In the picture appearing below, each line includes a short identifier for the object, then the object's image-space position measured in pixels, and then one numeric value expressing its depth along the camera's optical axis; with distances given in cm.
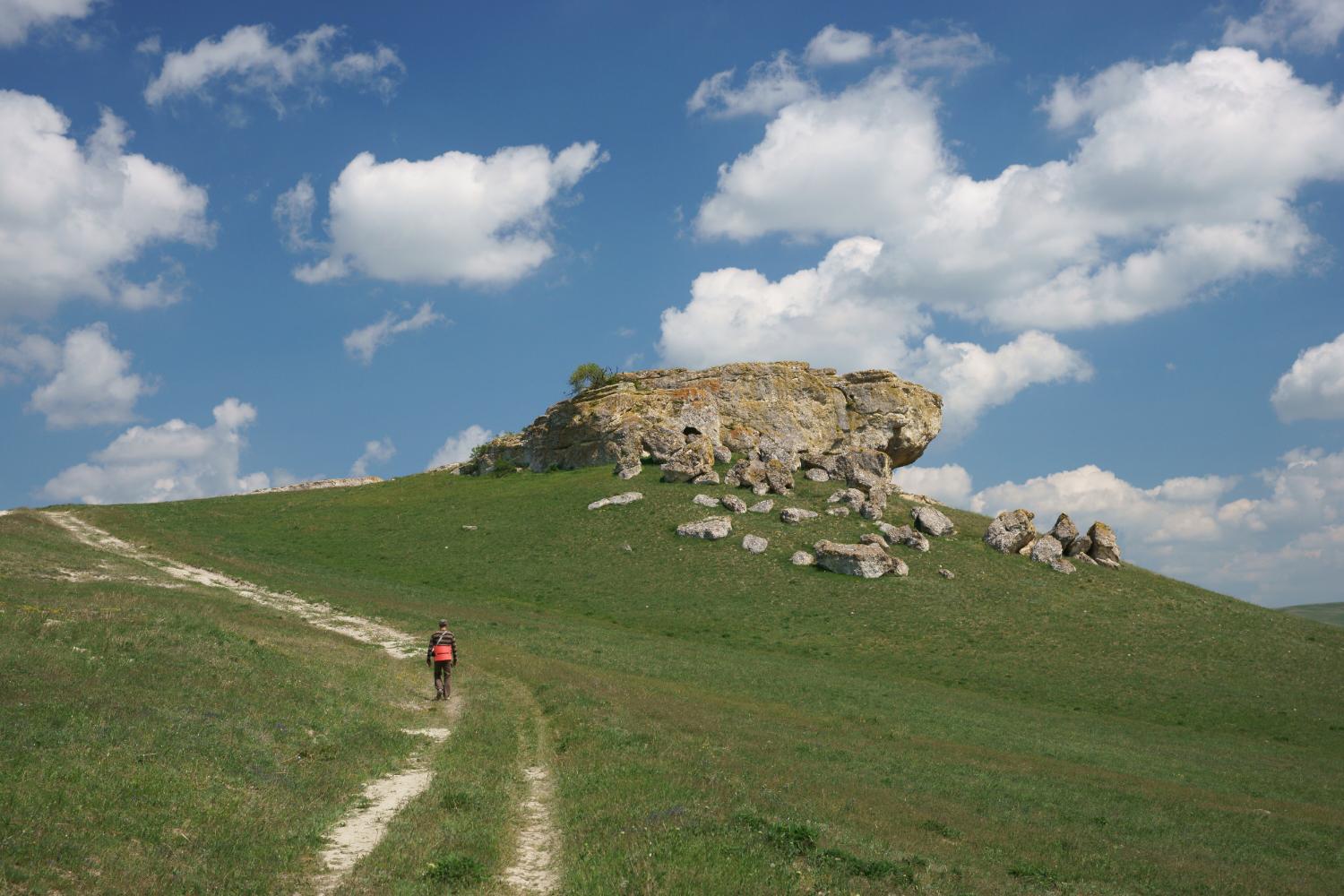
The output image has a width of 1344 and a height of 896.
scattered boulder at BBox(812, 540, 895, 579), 6894
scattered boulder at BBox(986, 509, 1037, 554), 7750
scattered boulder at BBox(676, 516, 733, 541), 7625
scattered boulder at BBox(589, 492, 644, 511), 8600
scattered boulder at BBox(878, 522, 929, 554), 7571
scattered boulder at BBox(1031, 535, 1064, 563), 7569
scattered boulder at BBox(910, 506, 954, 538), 8044
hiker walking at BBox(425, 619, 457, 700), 2806
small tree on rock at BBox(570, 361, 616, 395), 12331
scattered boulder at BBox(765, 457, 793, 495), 8894
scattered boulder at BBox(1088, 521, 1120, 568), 7719
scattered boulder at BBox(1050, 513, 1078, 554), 7888
